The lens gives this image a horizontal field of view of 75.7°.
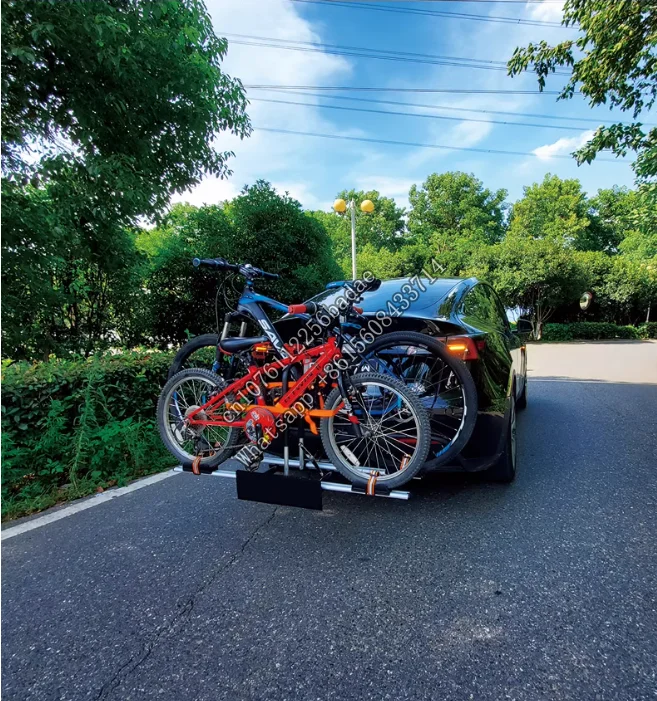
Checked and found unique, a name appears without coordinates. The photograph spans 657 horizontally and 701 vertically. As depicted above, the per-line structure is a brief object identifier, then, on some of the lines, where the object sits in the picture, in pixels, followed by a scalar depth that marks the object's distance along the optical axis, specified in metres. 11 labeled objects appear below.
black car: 2.52
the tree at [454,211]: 39.09
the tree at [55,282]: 3.66
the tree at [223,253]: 7.66
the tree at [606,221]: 38.53
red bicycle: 2.34
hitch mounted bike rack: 2.18
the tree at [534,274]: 22.69
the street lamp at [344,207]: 9.92
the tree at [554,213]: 35.34
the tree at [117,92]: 3.44
